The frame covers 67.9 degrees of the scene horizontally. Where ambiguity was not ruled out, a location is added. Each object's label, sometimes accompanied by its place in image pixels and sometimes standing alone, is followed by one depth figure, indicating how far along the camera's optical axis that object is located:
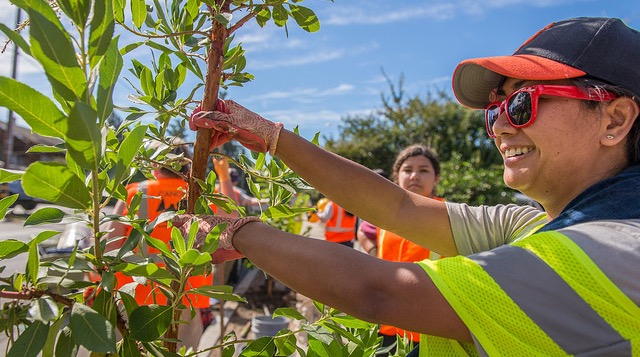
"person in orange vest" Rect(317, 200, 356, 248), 6.14
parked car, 15.14
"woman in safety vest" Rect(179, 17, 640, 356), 0.88
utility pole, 11.05
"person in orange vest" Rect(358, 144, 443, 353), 3.33
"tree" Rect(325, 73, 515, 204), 16.39
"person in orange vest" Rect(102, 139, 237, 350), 2.74
